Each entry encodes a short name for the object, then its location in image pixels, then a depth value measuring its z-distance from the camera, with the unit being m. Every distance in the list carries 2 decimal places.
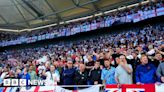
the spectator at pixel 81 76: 7.48
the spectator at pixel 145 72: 6.25
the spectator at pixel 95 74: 7.18
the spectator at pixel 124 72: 6.53
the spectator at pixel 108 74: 6.91
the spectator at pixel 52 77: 8.35
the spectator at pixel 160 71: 5.98
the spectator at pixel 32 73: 9.68
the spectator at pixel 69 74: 7.72
